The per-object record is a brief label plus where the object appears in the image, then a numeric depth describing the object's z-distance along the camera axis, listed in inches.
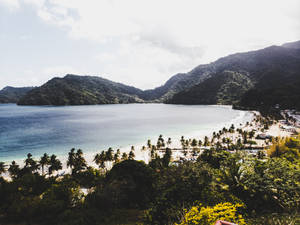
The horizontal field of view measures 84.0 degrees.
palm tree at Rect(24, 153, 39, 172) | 2063.5
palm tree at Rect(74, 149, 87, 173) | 2140.3
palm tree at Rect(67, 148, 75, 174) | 2197.1
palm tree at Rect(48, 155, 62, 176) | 2093.5
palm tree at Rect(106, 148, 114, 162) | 2341.3
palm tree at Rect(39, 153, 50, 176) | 2133.4
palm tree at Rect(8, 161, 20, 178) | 1905.8
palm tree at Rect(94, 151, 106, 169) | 2308.4
